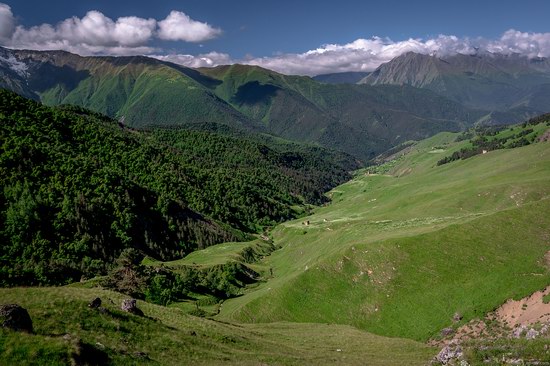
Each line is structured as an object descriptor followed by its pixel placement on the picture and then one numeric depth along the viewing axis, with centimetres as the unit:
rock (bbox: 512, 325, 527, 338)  5234
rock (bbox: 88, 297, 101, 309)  4344
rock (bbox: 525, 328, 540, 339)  4658
